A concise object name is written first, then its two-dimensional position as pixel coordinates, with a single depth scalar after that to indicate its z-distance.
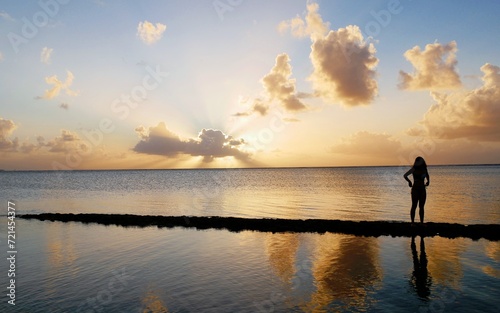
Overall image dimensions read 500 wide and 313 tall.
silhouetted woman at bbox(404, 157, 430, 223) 18.50
